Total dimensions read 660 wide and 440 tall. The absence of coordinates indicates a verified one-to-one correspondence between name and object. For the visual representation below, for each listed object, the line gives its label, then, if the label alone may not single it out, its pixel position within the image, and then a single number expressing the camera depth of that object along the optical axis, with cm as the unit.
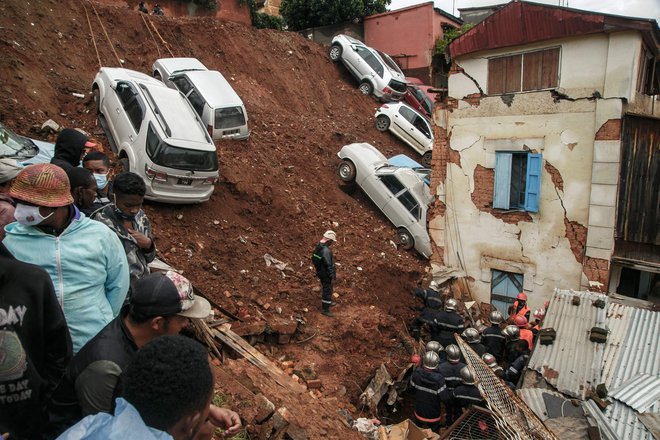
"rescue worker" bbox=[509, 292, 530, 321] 1015
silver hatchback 2098
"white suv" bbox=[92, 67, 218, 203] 905
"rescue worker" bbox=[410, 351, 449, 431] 694
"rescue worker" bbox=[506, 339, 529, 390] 761
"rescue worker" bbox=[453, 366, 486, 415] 686
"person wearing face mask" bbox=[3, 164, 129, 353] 287
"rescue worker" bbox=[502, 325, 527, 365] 843
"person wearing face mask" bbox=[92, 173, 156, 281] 411
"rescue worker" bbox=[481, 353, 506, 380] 760
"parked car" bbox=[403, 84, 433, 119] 2078
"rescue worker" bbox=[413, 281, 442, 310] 1007
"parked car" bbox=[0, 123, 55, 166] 639
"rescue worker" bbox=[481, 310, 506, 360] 859
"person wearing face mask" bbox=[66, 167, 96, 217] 419
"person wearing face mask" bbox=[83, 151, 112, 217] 541
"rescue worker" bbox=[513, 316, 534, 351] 869
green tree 2670
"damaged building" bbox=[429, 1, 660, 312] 958
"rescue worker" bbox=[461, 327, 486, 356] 846
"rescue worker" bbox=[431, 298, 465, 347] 870
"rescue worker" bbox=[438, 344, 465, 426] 724
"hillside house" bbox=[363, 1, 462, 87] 2555
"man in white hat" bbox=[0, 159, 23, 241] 335
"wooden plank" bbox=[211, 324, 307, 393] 602
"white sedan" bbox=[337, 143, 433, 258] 1301
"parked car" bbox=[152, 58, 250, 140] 1227
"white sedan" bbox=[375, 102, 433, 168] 1788
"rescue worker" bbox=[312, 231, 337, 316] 850
